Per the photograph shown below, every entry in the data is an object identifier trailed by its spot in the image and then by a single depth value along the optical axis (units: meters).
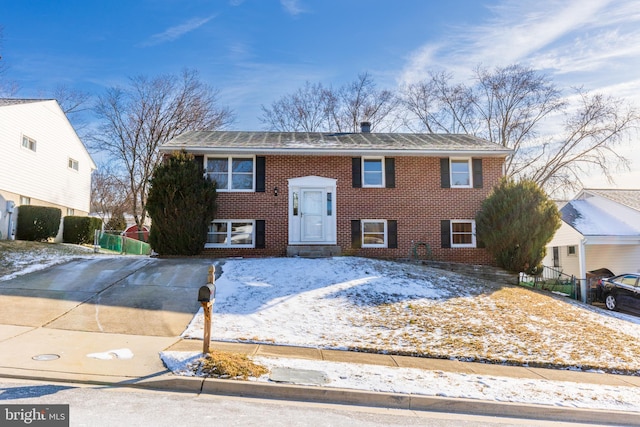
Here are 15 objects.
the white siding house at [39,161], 17.59
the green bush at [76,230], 20.91
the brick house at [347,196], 15.59
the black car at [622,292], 14.20
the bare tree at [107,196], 35.12
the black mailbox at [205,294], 5.87
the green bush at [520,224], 14.46
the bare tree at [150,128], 29.69
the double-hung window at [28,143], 19.17
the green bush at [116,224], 35.25
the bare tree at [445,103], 31.84
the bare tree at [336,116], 32.59
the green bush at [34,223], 17.81
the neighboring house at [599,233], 16.89
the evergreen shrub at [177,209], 13.98
